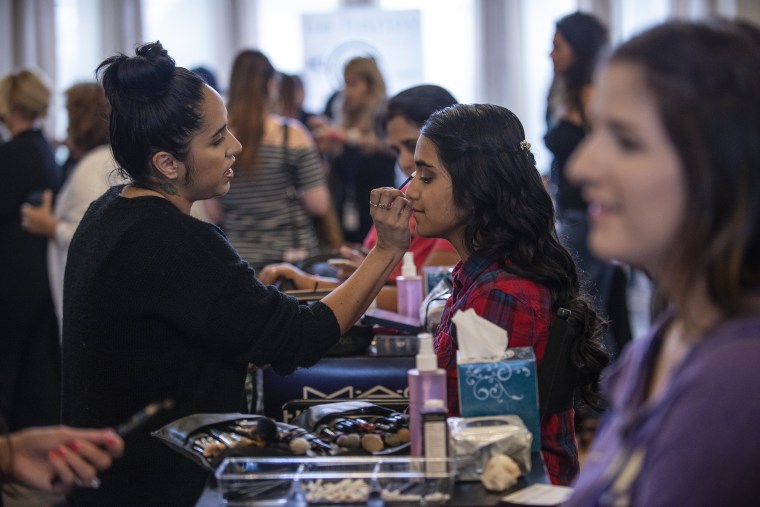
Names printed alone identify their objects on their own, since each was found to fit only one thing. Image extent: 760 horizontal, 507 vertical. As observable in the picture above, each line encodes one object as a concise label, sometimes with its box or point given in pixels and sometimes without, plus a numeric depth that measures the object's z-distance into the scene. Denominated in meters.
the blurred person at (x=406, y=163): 3.35
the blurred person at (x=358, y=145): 6.00
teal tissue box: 2.32
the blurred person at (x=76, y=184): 4.13
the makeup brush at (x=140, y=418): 2.10
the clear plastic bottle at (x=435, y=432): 2.22
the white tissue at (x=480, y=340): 2.33
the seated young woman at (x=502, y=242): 2.49
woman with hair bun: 2.54
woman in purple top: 1.77
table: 2.18
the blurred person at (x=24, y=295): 4.78
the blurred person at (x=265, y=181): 4.47
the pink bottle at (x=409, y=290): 3.18
